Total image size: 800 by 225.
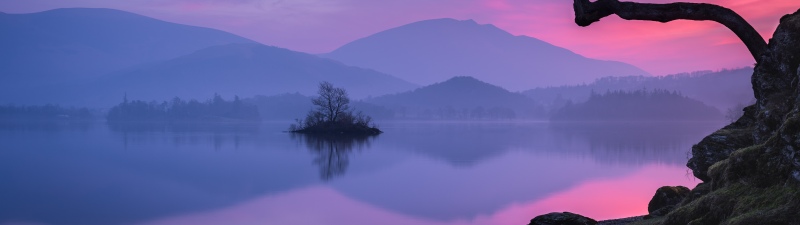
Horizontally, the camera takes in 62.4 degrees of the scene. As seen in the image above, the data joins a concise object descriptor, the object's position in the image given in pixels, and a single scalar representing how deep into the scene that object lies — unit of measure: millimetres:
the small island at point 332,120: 104312
